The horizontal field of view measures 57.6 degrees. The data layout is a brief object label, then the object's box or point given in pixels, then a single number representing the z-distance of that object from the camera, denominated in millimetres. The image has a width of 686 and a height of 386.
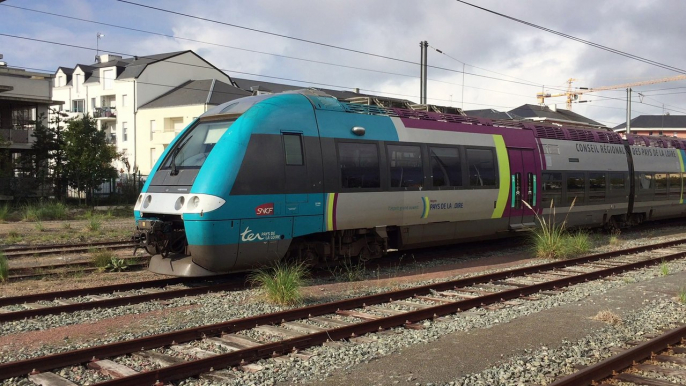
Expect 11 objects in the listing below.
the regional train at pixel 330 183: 9852
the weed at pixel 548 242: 14750
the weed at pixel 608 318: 8016
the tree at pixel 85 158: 30906
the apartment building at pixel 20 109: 33553
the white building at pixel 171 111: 49750
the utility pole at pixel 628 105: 41031
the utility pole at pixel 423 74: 23500
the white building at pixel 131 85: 54969
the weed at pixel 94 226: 19766
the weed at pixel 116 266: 12203
